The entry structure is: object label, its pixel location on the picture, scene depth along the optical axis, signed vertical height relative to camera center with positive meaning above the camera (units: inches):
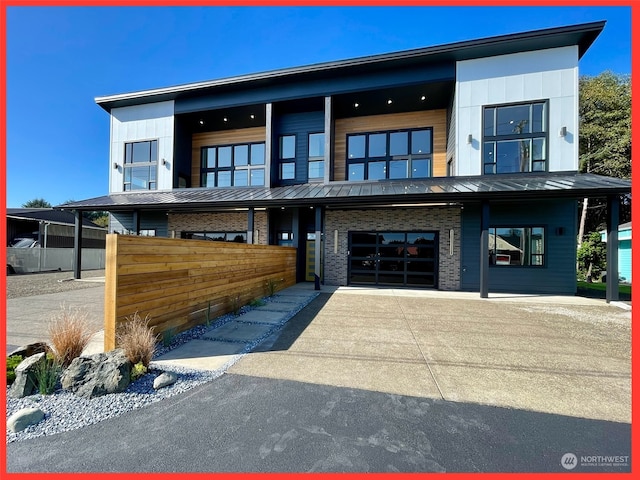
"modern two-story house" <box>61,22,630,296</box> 389.1 +144.9
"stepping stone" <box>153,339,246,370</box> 142.9 -69.1
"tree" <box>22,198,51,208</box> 1887.3 +235.6
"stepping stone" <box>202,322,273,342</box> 186.4 -70.4
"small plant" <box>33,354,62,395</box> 110.8 -61.2
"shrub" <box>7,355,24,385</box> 117.6 -60.8
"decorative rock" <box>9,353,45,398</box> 109.3 -62.1
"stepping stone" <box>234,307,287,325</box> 230.8 -71.6
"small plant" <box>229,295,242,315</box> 254.3 -64.6
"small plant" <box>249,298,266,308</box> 281.6 -69.3
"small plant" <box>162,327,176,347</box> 166.1 -64.2
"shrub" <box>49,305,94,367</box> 130.0 -52.4
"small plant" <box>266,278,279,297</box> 341.4 -63.4
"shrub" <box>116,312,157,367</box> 128.6 -53.9
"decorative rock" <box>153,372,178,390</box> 118.3 -65.9
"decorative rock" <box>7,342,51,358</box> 132.1 -59.7
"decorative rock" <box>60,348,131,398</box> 110.7 -61.0
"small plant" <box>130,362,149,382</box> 121.9 -63.4
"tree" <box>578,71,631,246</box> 700.0 +327.0
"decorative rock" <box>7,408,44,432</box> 91.1 -65.5
